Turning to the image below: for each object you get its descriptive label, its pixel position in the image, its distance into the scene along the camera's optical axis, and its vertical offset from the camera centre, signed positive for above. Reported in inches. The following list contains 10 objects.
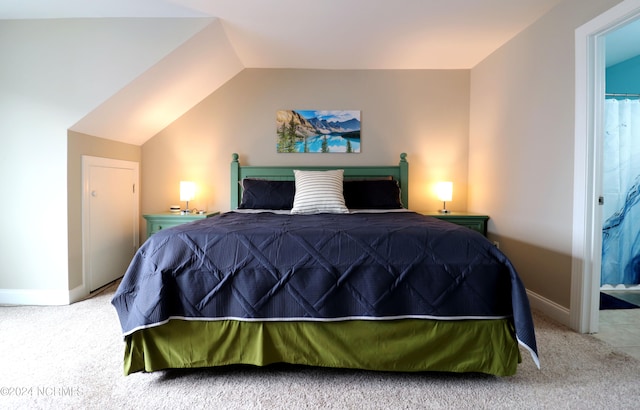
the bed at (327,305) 62.0 -19.9
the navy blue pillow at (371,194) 126.7 +2.5
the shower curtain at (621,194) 115.0 +2.9
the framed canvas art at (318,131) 144.3 +30.7
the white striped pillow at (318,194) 113.4 +2.2
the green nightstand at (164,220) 125.3 -7.9
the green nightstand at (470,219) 129.2 -7.2
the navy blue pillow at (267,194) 125.6 +2.3
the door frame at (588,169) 81.9 +8.4
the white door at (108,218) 111.7 -7.2
